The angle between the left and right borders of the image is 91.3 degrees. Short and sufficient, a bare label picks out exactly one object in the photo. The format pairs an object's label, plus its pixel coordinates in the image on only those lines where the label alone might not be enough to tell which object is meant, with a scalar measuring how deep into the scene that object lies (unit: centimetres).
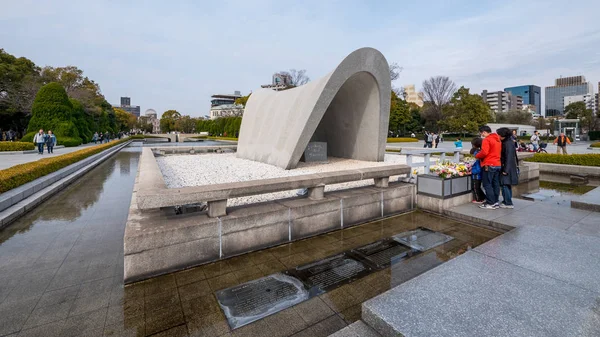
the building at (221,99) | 13945
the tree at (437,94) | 5172
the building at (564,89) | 15155
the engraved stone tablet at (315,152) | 1348
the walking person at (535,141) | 1736
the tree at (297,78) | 5092
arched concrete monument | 1027
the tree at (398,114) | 4892
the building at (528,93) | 17150
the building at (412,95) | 12201
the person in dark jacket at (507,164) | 587
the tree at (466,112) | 4547
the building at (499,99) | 12169
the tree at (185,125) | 9906
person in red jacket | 596
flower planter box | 624
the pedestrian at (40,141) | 1925
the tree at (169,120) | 10181
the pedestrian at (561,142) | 1652
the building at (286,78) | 5344
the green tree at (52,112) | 2702
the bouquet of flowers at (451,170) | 646
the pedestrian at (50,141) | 2006
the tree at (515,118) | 6644
